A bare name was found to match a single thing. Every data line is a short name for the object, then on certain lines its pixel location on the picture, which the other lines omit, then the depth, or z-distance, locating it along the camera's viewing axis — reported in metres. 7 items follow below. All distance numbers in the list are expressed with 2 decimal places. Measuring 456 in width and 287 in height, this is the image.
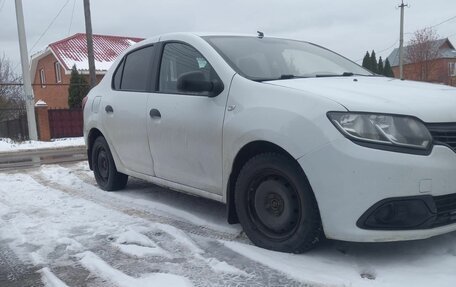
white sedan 2.97
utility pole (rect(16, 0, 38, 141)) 17.16
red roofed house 27.34
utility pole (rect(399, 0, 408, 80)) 35.30
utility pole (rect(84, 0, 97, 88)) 18.06
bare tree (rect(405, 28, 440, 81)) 42.88
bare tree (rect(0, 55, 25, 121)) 22.59
